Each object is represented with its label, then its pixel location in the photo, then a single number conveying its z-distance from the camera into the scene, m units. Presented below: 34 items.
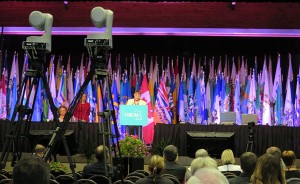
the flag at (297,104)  13.09
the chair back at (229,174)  5.90
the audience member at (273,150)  6.32
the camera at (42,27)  5.10
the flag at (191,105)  13.51
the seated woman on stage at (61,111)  11.20
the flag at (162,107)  13.23
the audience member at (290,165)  5.85
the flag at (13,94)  13.72
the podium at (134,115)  11.16
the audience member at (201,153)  6.55
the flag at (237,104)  13.30
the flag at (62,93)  13.71
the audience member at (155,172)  5.19
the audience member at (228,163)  6.87
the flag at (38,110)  13.39
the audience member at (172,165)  6.80
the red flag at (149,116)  12.81
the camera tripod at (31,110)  4.86
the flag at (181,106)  13.57
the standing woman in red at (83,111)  11.98
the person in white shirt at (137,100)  11.88
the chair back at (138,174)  6.25
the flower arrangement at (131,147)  8.27
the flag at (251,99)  13.42
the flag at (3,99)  13.61
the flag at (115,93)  13.45
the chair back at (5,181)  4.92
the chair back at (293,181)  5.11
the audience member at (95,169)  6.41
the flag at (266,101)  13.25
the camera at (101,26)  4.87
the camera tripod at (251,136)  10.12
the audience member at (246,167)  4.94
